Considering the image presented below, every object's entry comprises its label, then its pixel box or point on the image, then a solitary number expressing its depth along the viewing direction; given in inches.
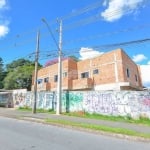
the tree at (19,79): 1184.7
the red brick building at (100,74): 648.4
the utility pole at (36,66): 533.8
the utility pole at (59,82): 507.0
